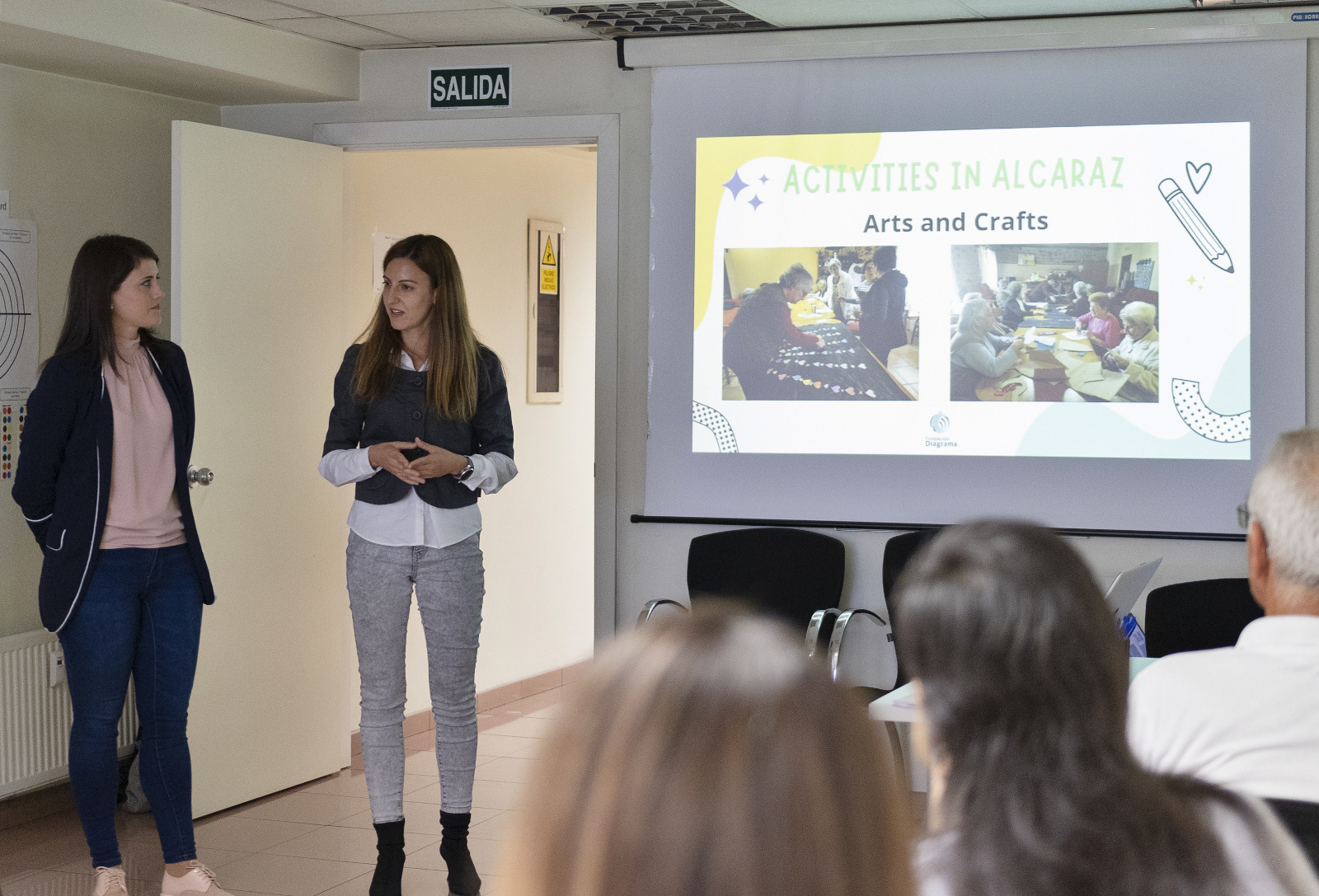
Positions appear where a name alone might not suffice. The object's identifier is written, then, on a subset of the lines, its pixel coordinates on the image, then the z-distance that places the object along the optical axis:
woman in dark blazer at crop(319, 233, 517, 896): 3.71
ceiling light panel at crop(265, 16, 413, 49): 4.55
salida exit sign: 4.93
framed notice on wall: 6.39
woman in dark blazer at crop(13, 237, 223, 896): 3.50
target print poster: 4.40
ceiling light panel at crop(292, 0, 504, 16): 4.23
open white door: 4.56
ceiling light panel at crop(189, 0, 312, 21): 4.26
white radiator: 4.33
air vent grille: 4.34
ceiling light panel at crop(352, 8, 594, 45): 4.46
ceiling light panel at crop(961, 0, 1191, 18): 4.20
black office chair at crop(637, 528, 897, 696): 4.55
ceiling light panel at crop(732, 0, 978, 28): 4.22
